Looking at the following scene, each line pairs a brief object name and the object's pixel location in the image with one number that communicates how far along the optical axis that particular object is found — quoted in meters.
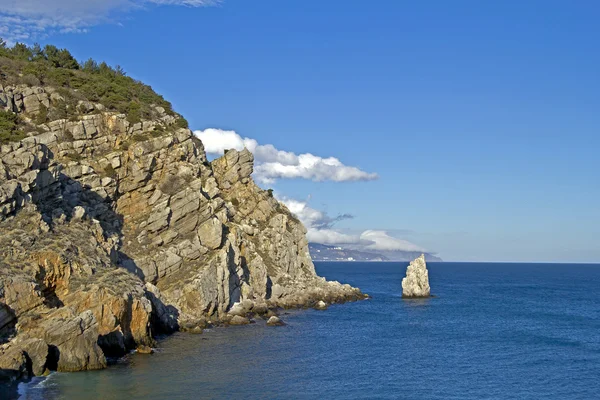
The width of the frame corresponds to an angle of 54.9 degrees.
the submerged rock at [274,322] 76.53
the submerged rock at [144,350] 55.72
